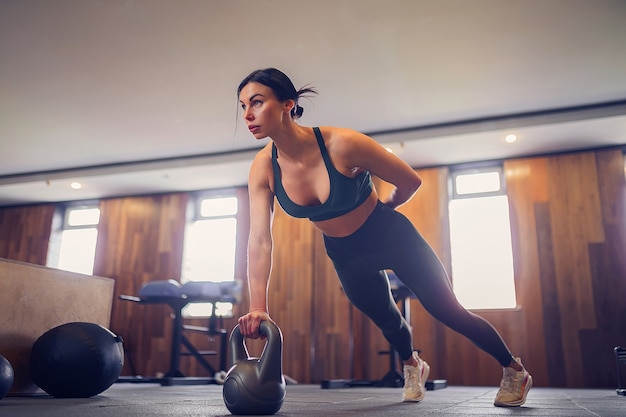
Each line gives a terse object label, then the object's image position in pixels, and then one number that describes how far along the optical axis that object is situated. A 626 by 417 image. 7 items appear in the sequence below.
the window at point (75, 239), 7.53
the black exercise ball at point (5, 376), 1.98
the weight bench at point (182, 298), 4.88
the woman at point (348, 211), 1.70
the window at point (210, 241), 6.89
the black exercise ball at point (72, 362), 2.31
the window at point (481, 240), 5.82
